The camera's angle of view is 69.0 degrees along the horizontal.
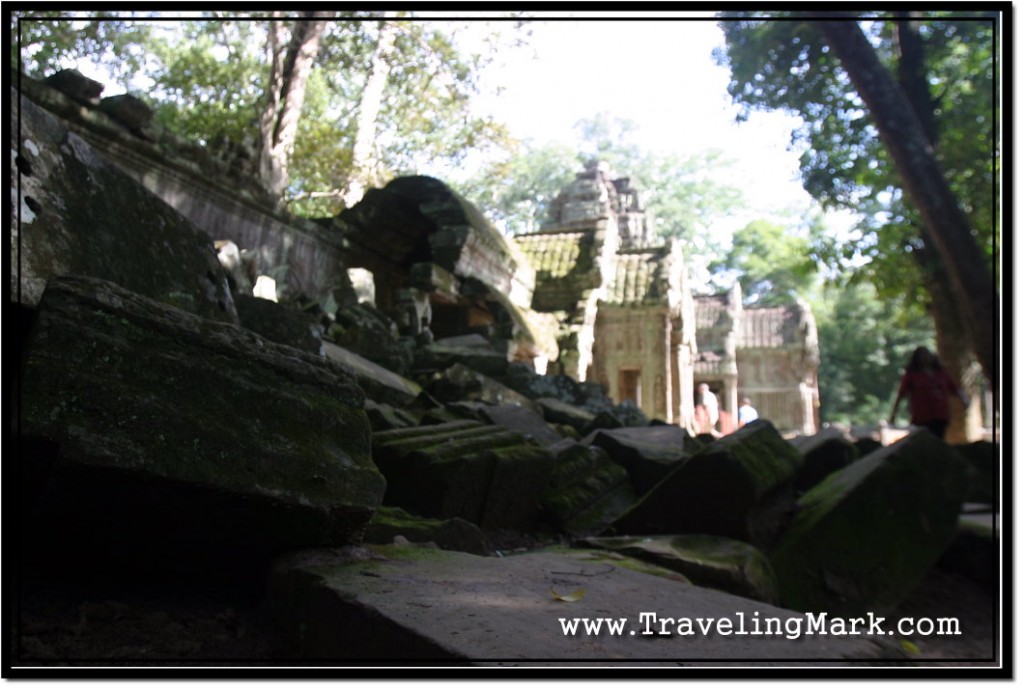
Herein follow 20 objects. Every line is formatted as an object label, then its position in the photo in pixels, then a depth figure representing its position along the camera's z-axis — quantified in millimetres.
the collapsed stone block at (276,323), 3436
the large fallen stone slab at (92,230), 2014
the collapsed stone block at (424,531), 2104
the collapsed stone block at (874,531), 2846
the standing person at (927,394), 4898
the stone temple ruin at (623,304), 10945
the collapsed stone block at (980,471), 4351
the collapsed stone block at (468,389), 5012
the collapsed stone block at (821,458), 4500
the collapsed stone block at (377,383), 4027
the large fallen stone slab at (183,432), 1359
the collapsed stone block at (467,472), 2521
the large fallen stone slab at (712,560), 2385
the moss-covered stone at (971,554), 3402
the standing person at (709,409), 12281
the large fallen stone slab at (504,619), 1325
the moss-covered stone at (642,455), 3797
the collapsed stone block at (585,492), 3162
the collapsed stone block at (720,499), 2932
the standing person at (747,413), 11070
